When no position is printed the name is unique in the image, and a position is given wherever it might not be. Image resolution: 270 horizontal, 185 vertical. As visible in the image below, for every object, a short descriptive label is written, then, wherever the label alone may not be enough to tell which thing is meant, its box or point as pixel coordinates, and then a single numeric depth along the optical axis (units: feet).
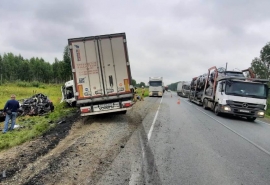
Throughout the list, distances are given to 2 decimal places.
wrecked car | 36.56
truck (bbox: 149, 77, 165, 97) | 84.04
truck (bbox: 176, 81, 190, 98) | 92.42
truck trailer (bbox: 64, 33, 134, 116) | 24.41
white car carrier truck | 32.01
